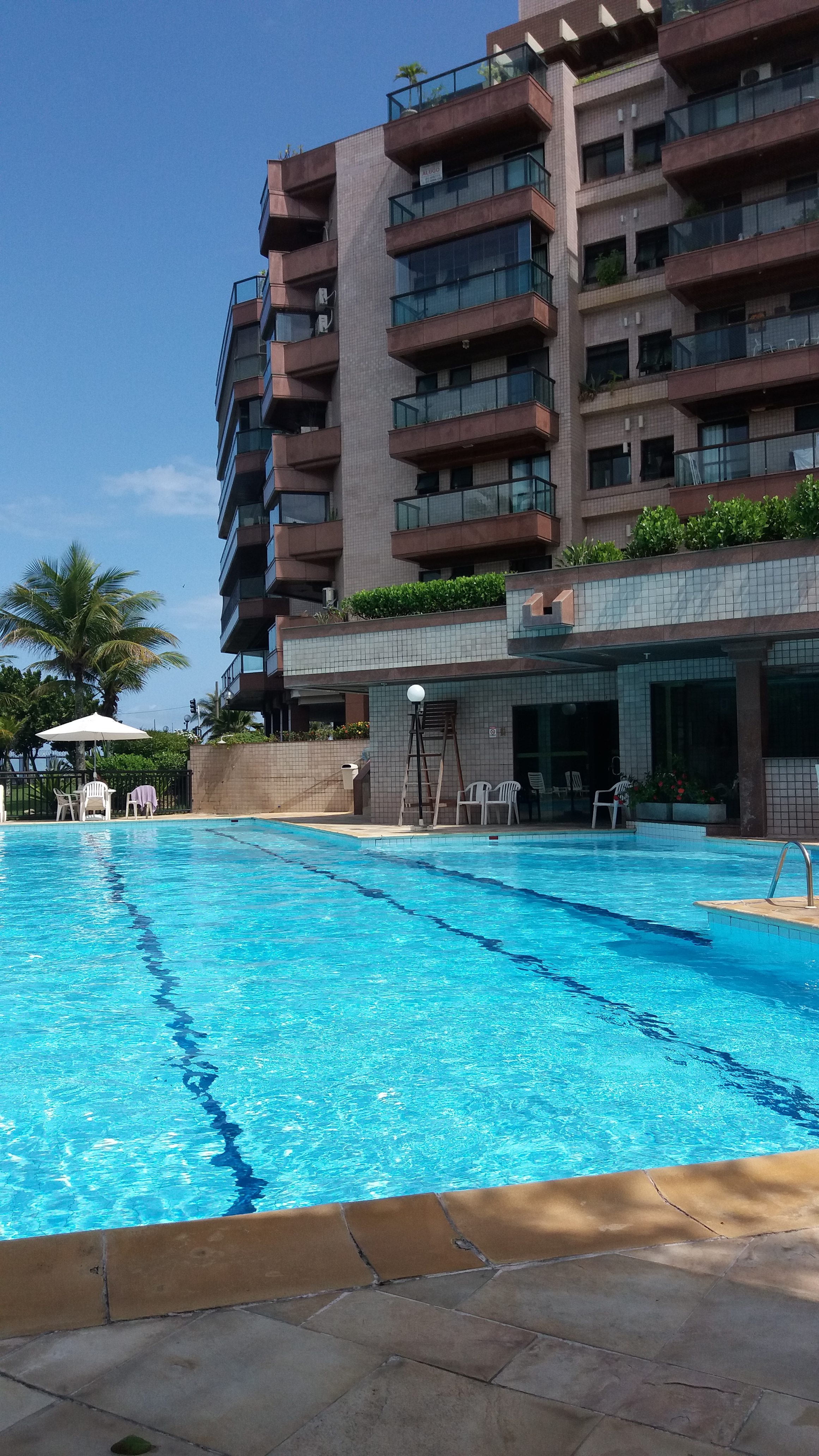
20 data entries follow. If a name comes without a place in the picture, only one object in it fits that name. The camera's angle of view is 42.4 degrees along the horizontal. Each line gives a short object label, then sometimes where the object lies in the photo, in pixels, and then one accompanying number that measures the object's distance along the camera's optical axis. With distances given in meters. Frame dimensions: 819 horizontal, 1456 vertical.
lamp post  19.23
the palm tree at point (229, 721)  34.69
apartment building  22.44
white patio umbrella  27.55
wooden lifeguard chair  21.61
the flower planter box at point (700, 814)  17.69
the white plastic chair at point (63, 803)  26.81
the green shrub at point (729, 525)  16.05
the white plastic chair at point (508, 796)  20.92
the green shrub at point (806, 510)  15.21
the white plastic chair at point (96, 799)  26.86
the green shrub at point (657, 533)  17.11
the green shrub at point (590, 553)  17.94
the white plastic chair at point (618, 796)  19.09
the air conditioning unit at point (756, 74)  24.31
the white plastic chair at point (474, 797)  20.92
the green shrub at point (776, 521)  15.95
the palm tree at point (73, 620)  33.28
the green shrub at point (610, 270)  26.98
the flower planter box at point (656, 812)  18.27
